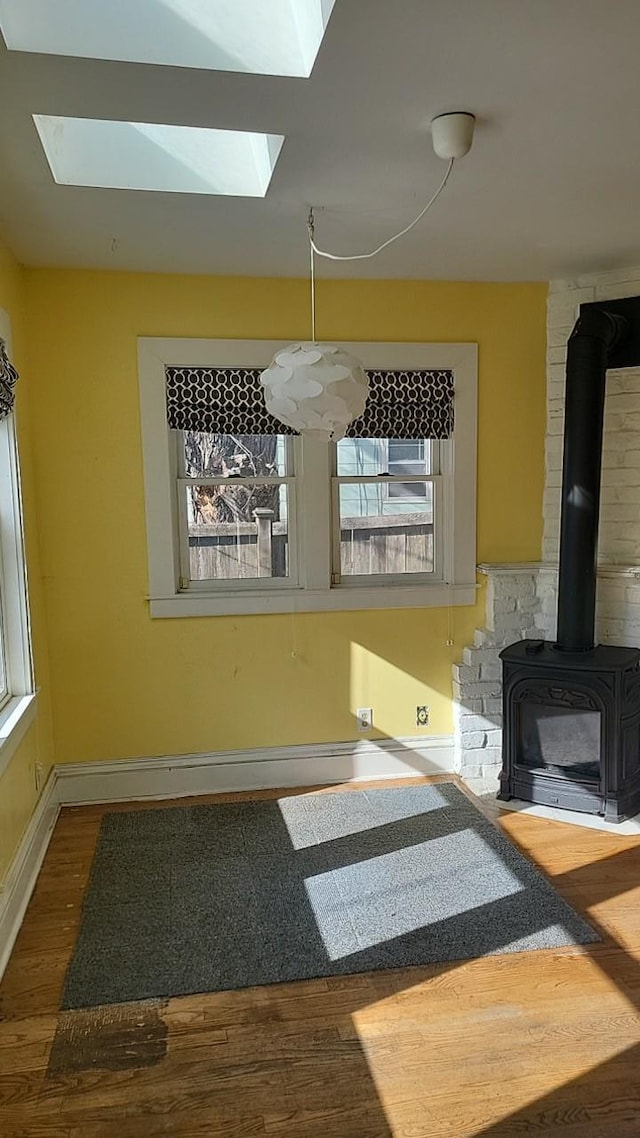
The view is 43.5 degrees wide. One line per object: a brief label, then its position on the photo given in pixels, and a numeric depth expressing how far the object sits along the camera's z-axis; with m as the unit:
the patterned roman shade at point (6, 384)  2.74
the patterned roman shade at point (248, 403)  3.76
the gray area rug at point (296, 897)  2.62
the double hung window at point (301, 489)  3.77
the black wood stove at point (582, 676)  3.52
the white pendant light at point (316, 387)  2.39
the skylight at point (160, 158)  2.52
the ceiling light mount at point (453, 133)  2.07
